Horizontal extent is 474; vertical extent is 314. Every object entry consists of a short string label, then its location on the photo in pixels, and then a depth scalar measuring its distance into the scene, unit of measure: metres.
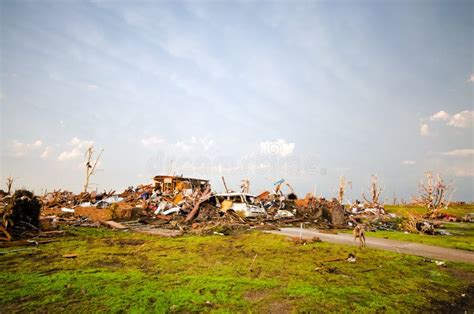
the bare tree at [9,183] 24.16
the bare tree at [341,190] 30.17
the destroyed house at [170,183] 29.70
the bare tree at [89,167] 32.02
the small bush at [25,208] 9.66
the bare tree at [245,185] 28.02
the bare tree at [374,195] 27.02
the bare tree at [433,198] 21.56
